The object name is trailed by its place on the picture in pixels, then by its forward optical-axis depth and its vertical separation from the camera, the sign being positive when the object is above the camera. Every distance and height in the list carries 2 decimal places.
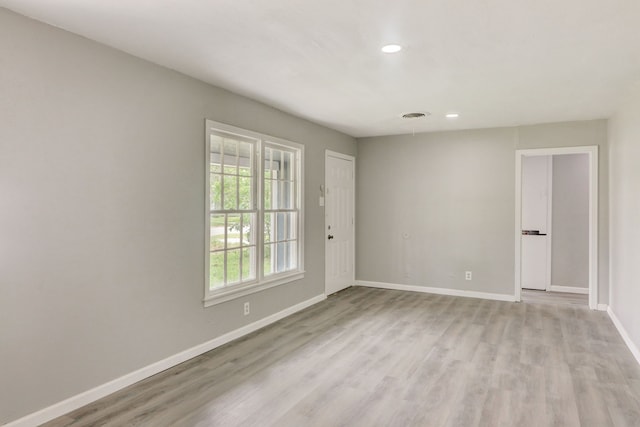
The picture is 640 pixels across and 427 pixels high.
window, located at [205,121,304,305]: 3.84 -0.02
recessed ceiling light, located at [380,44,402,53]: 2.82 +1.14
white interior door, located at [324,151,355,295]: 5.96 -0.18
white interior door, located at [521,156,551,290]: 6.57 -0.18
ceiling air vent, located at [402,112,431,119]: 4.98 +1.18
